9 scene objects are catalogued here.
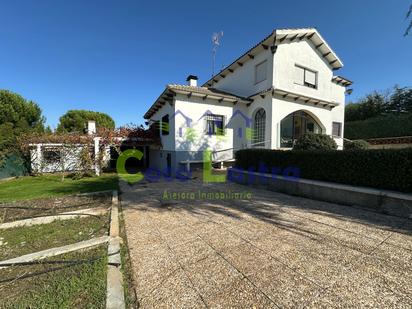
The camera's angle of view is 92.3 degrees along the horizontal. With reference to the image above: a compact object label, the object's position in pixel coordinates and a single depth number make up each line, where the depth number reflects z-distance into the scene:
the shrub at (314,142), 8.20
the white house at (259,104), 11.73
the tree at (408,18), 3.72
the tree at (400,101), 19.80
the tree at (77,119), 32.69
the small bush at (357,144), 10.56
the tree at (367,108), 21.53
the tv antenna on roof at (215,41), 18.27
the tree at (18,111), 22.20
